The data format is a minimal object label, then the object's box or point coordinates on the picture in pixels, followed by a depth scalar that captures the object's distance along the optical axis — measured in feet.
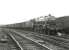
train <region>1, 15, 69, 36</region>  75.82
